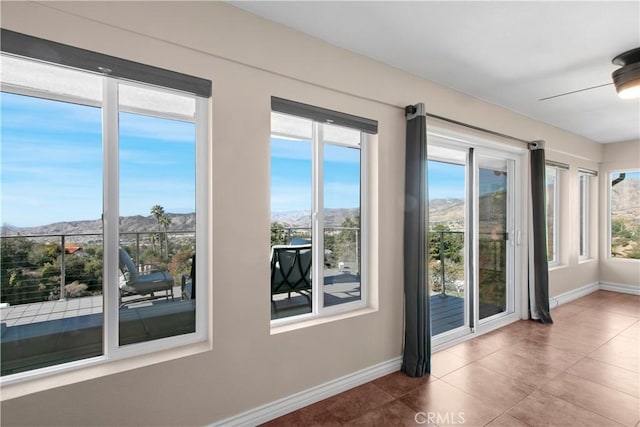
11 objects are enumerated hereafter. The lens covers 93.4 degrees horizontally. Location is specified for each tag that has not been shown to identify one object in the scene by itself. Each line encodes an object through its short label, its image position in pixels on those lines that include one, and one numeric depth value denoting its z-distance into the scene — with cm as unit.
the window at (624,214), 554
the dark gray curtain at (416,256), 263
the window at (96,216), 159
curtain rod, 298
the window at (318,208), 238
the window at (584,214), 577
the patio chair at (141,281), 180
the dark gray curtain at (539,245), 401
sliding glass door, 354
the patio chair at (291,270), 275
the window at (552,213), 502
